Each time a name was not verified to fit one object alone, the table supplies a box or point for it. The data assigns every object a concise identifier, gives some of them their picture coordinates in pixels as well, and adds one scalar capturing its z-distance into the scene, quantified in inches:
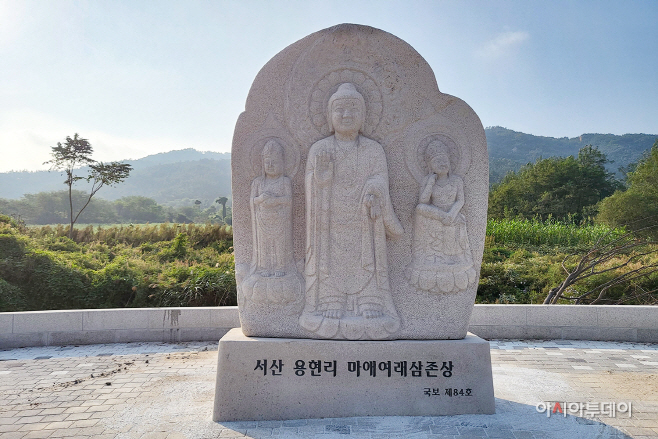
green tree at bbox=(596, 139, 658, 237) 751.1
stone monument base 155.4
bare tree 320.8
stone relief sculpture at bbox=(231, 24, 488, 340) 161.2
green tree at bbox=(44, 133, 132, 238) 730.2
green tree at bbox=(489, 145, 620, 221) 1107.3
